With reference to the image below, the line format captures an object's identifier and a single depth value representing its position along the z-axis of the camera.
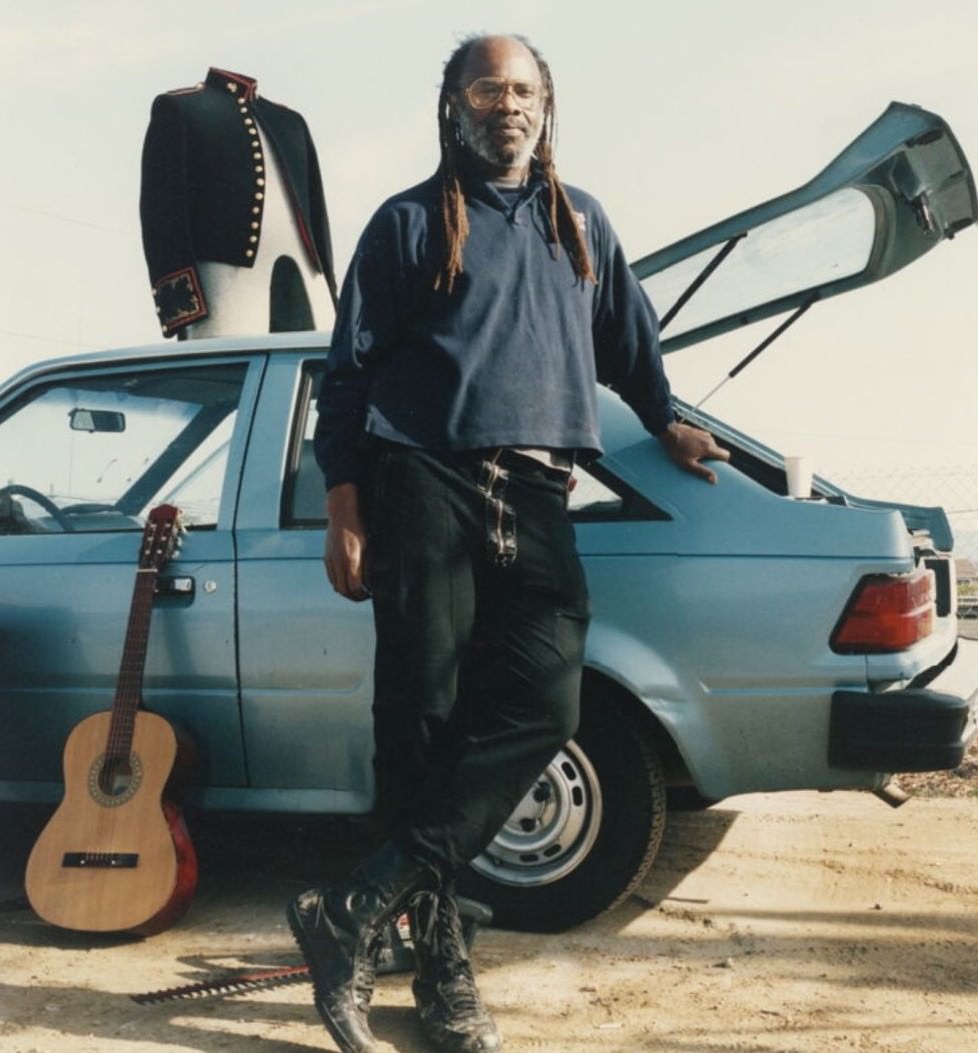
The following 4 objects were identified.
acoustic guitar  3.38
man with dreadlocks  2.58
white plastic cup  3.43
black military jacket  5.30
